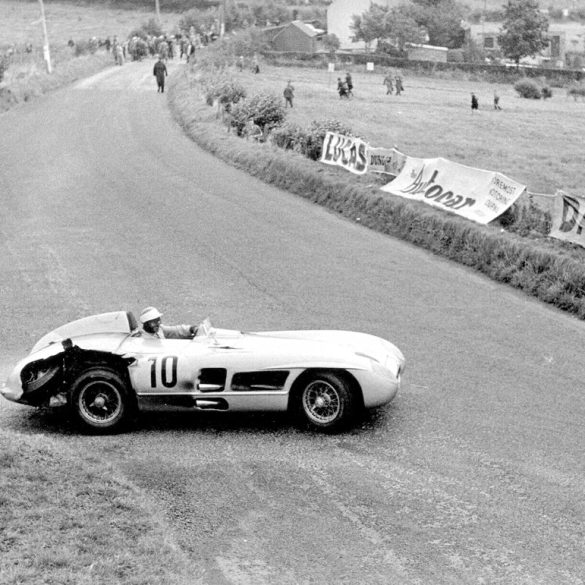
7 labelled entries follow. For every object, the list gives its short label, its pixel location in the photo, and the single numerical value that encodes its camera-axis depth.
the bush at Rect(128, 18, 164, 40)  92.66
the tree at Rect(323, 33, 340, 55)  105.25
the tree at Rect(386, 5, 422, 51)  106.75
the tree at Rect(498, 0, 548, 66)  106.12
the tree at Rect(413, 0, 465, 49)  120.88
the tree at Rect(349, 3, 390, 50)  108.25
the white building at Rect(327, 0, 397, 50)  117.62
